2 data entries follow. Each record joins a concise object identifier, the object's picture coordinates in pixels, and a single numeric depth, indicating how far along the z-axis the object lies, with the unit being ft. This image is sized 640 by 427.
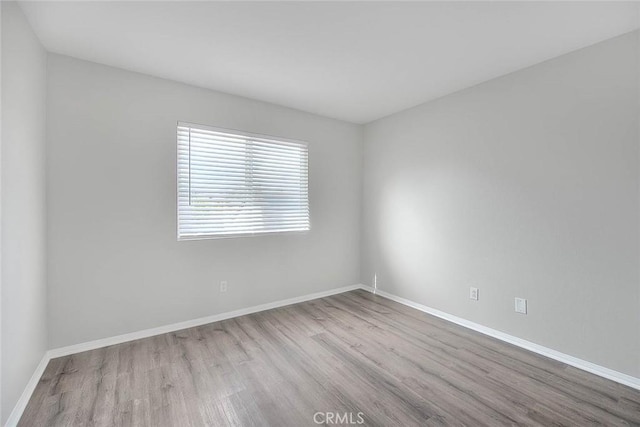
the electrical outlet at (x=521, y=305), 8.08
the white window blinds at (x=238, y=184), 9.25
